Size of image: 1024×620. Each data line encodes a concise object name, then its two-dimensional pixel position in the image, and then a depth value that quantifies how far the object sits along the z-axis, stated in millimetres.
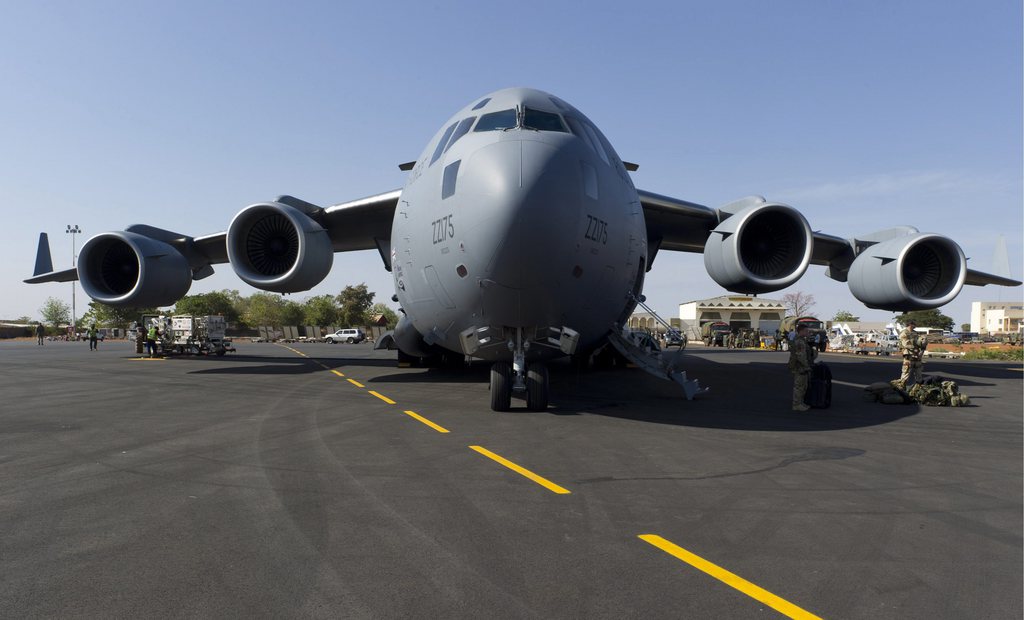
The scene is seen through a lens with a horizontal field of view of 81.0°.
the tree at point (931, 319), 91500
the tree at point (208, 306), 85525
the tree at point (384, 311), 105575
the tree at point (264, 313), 97688
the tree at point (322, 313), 92188
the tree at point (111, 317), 87106
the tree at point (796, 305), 106400
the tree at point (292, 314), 97625
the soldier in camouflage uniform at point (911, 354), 10961
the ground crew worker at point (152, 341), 25188
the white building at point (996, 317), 118000
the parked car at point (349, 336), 56969
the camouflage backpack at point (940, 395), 10828
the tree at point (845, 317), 112725
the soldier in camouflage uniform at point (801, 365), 9992
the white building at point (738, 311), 85125
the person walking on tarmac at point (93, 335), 34438
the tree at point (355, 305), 92375
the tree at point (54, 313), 112562
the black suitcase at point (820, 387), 10102
